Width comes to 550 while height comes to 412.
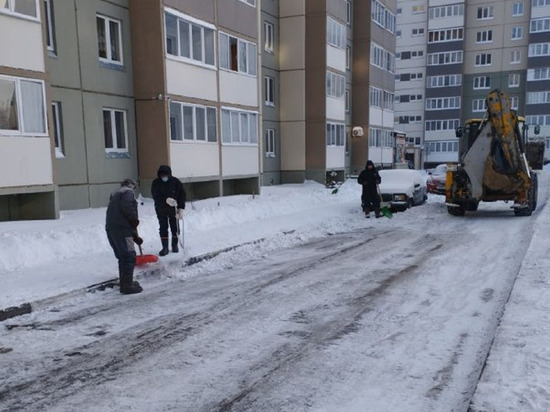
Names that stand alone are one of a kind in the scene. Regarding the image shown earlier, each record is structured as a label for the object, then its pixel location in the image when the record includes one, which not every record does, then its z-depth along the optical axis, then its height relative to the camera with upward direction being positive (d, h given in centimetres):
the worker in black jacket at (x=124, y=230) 672 -104
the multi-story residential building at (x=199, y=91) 1491 +225
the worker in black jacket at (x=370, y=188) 1411 -105
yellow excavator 1298 -34
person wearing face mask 907 -86
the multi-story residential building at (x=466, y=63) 5375 +1055
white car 1544 -120
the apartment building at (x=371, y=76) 3167 +534
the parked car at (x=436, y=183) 2041 -134
